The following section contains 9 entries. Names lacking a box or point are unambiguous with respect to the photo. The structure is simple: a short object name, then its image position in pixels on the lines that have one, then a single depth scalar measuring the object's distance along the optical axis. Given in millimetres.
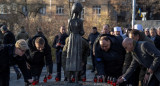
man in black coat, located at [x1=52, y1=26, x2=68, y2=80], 9445
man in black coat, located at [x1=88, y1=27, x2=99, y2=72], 10925
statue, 5926
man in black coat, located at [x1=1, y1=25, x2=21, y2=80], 10578
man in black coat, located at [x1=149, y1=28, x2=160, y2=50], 9125
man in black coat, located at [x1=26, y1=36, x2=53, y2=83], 6699
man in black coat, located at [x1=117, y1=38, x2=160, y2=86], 5020
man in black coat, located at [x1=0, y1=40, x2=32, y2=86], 5074
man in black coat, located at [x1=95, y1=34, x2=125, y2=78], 6141
